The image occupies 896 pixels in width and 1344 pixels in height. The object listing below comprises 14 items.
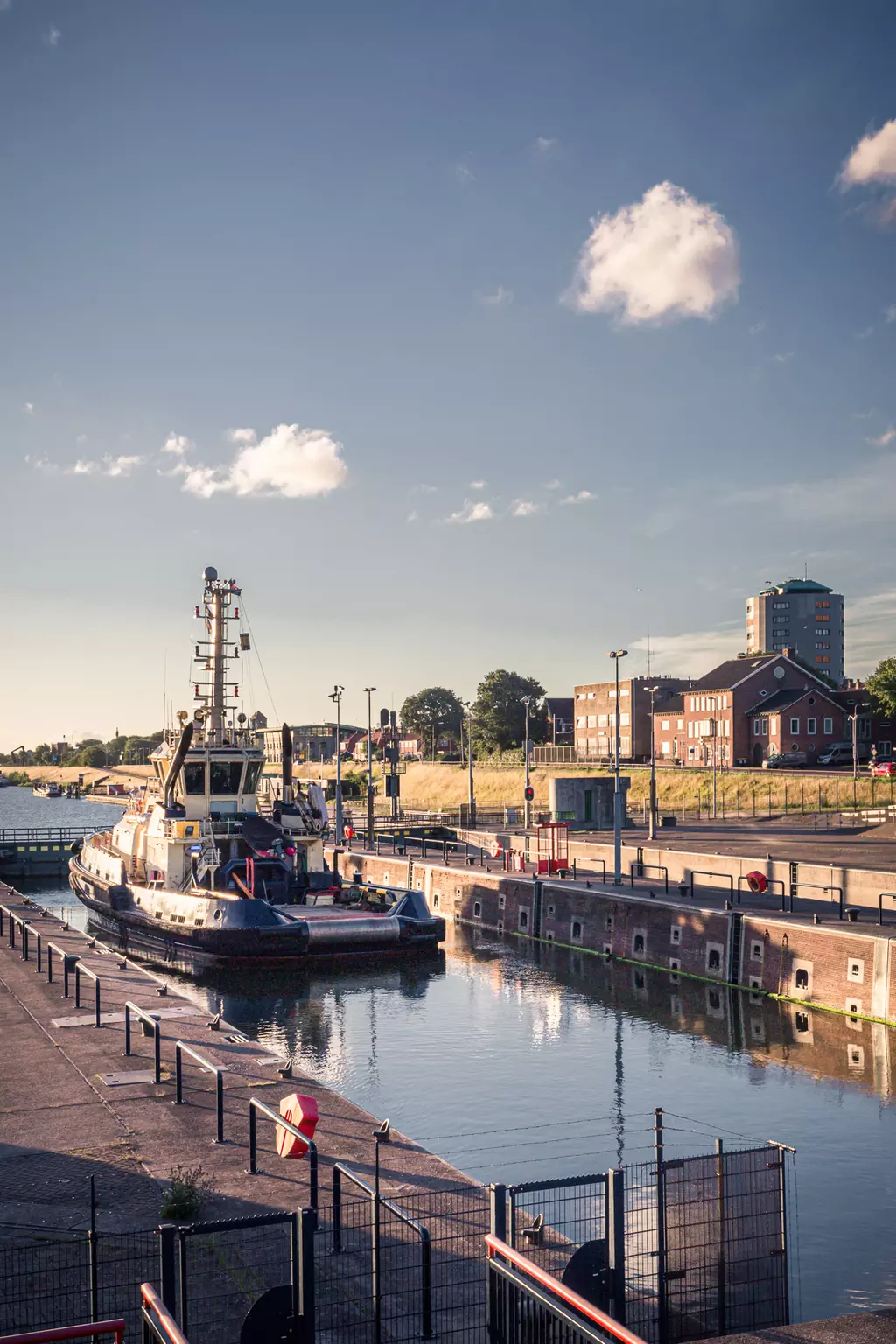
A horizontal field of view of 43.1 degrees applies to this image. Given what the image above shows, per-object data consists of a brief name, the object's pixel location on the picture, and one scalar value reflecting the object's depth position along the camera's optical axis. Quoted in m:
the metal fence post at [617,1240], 11.36
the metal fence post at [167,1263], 9.80
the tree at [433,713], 197.38
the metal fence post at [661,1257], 12.23
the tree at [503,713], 150.12
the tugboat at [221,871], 39.59
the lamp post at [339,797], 69.31
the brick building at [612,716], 121.06
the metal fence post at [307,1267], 10.32
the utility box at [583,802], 66.31
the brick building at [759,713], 100.12
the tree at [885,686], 91.44
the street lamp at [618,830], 44.19
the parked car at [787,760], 98.06
